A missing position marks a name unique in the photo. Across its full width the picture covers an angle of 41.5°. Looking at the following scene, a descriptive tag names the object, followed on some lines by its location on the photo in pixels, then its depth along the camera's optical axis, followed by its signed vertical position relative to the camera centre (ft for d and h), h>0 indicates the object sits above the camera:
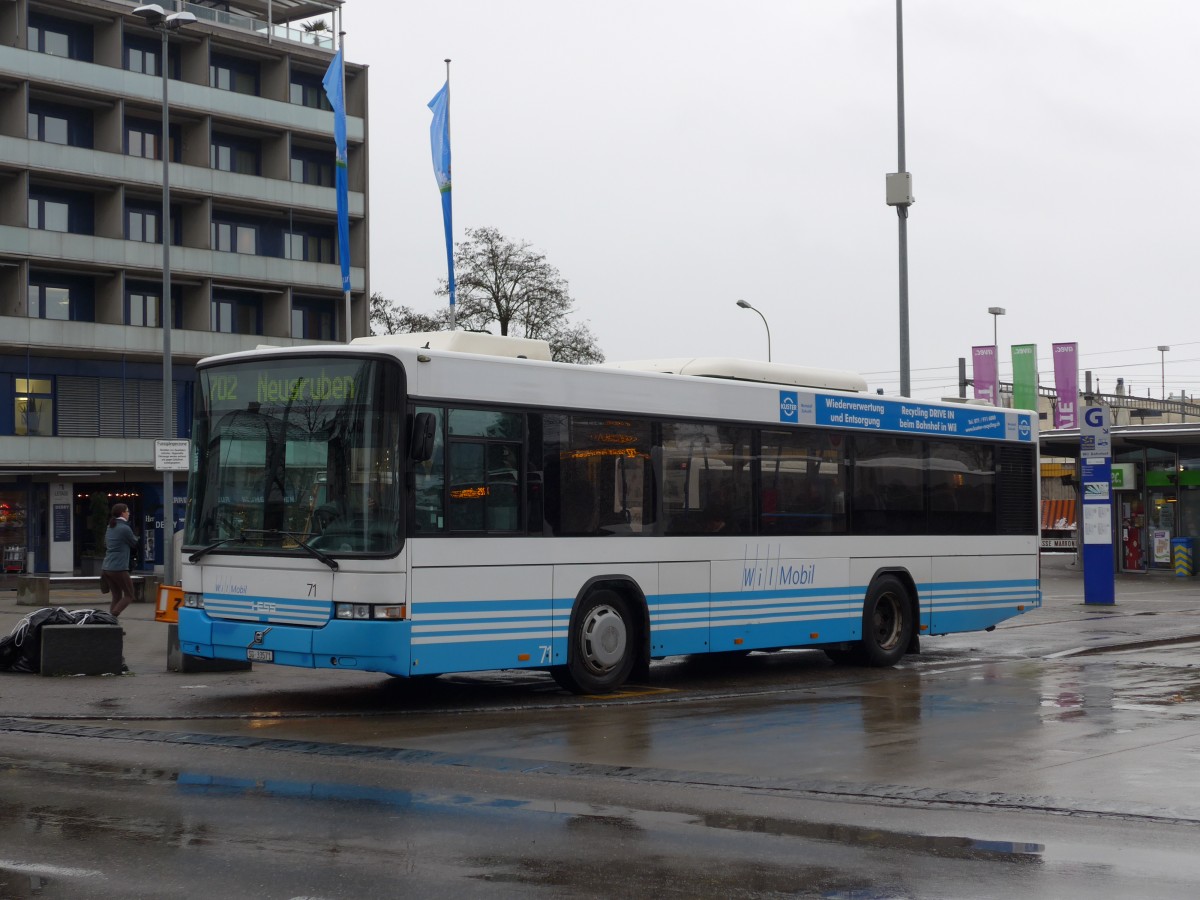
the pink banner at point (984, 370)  201.36 +17.04
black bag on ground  52.90 -4.05
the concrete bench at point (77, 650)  52.06 -4.47
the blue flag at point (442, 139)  106.01 +25.16
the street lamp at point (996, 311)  257.32 +31.41
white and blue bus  42.24 -0.09
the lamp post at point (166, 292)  84.59 +15.73
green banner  193.47 +15.83
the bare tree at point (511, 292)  202.49 +27.89
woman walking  77.00 -2.19
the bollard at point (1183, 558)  134.82 -4.86
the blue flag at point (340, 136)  115.75 +27.39
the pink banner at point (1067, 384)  187.52 +14.43
